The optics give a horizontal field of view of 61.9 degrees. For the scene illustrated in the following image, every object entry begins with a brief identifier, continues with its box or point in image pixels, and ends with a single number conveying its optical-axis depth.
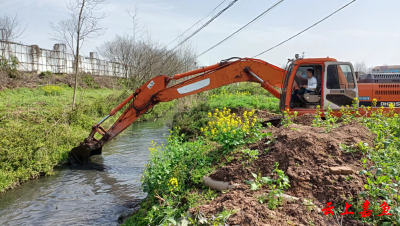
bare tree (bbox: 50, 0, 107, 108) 17.36
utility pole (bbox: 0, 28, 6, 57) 26.40
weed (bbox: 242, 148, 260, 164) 5.26
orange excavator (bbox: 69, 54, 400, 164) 8.54
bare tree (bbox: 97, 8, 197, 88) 28.59
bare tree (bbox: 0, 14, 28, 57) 28.31
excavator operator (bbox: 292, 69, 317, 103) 8.62
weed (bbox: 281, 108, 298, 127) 6.35
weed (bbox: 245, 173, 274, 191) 4.57
